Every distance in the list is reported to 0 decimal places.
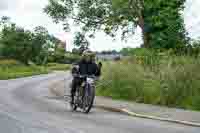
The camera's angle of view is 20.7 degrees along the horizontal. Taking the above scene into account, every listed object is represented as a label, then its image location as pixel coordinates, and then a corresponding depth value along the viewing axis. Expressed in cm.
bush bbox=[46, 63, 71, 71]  8960
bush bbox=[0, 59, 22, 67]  7310
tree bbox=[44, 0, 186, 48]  3762
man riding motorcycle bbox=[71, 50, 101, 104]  1557
